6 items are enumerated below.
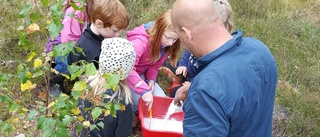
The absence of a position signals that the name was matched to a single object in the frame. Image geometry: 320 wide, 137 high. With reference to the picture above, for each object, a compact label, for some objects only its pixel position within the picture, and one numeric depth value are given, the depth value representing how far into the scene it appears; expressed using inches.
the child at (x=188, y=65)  126.8
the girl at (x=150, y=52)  128.8
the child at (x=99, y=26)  126.1
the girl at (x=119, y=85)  107.9
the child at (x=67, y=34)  132.0
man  69.7
